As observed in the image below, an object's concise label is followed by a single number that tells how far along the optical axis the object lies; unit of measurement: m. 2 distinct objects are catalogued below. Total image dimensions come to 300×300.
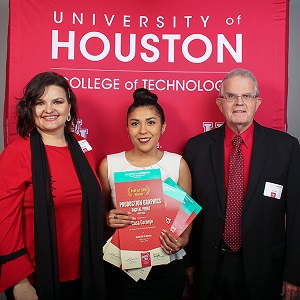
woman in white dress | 2.21
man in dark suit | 2.24
